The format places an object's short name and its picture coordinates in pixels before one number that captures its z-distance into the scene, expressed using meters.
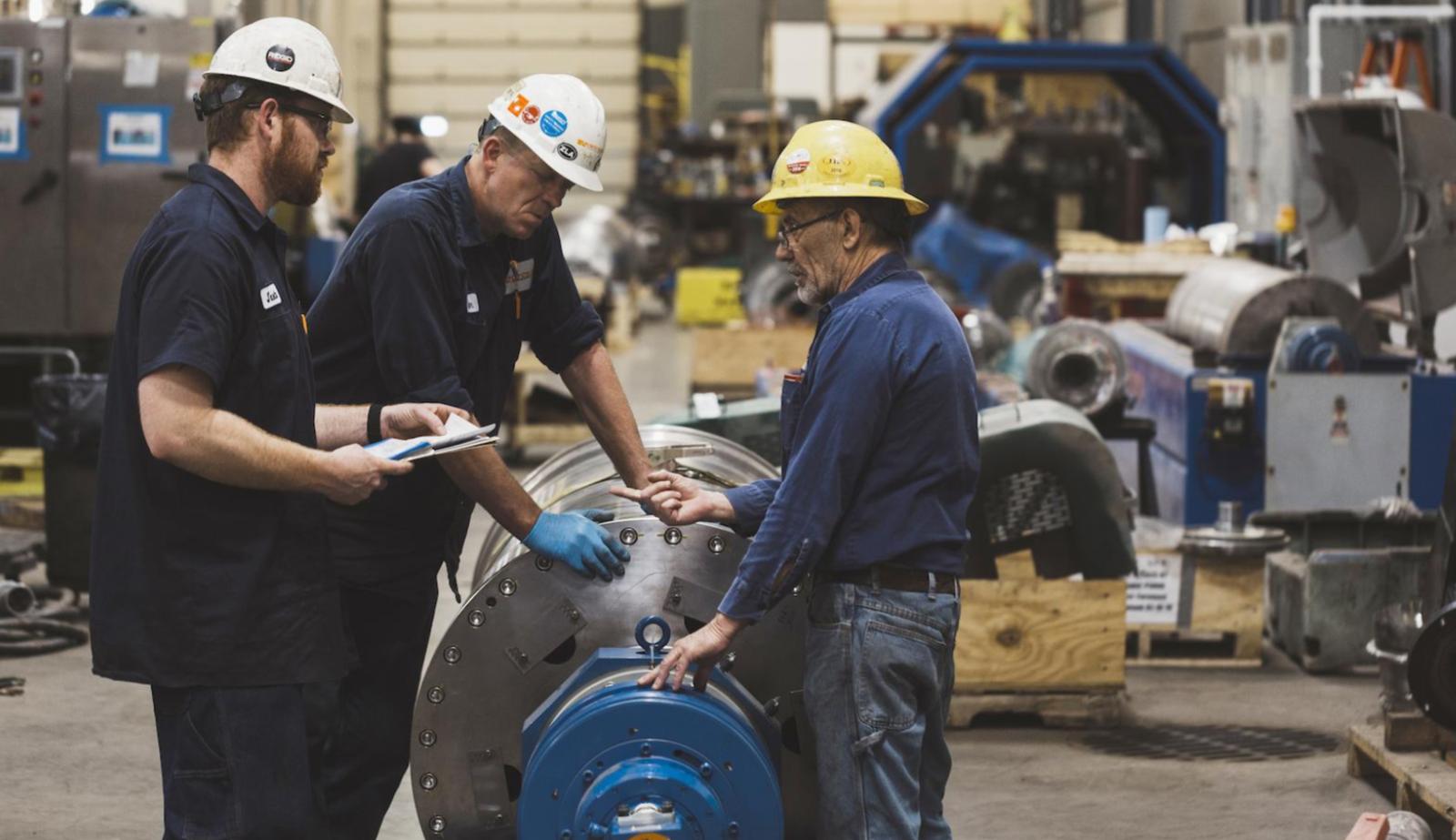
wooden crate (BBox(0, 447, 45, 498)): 8.18
